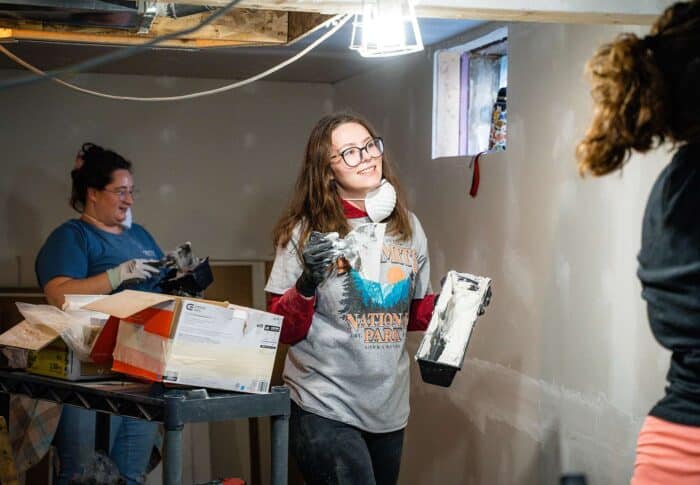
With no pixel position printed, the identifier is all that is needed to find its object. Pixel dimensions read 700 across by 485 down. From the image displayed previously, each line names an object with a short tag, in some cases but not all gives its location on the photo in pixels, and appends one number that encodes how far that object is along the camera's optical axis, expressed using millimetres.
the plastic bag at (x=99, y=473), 2980
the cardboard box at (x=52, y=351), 2730
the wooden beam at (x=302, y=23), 3281
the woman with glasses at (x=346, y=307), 2643
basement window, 3895
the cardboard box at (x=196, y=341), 2381
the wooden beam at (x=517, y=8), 2457
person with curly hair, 1592
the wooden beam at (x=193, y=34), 3494
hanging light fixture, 2441
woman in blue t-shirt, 3271
